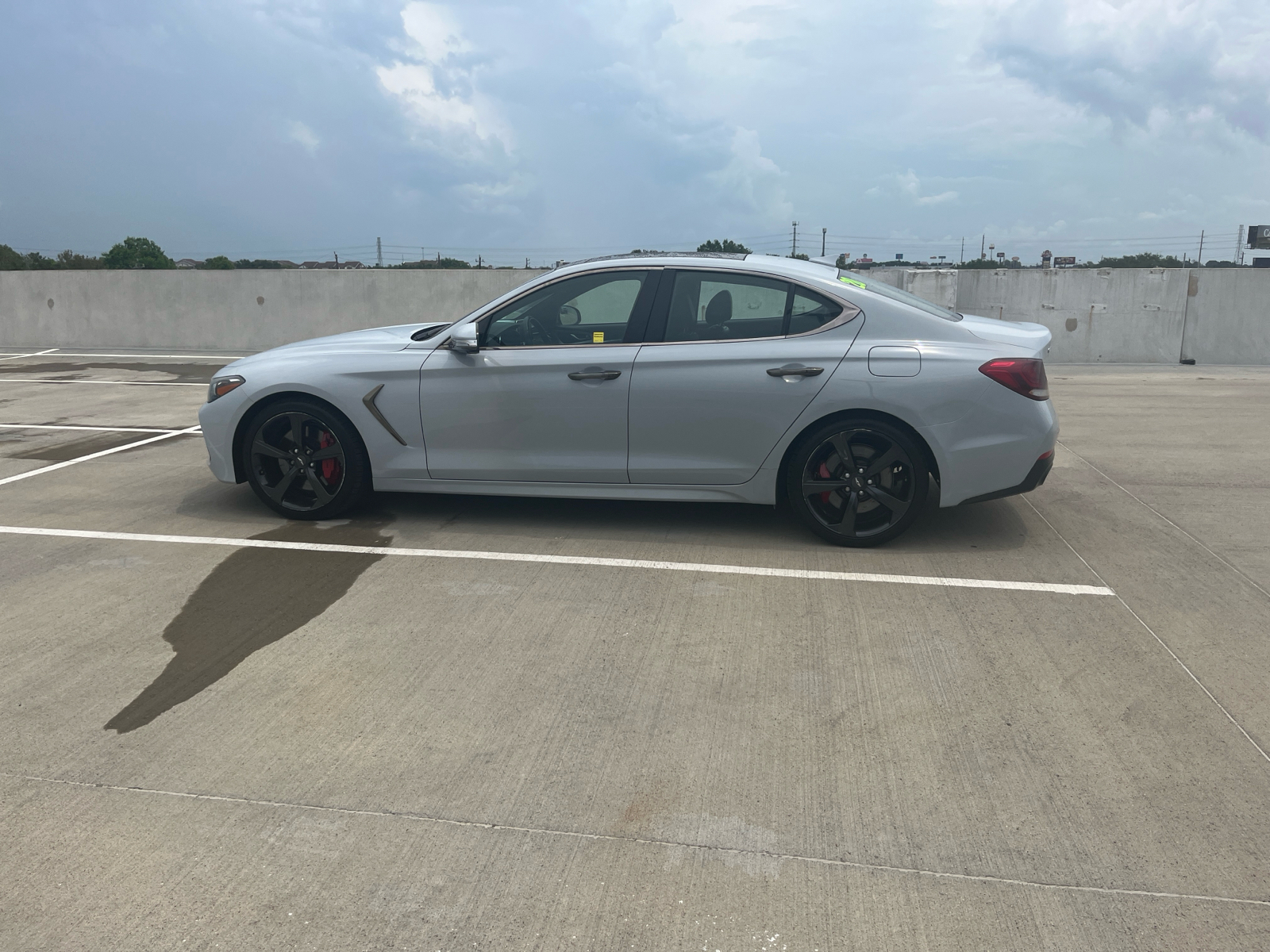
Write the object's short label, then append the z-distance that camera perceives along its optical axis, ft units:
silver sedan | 16.62
